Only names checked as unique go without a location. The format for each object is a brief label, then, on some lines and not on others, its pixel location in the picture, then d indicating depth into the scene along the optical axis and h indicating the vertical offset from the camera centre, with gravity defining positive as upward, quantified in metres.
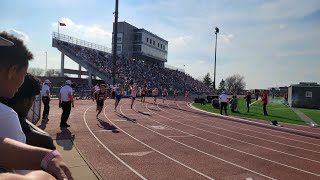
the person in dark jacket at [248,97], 17.53 -0.38
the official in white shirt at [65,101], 8.87 -0.49
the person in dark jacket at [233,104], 17.51 -0.93
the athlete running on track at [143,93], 18.94 -0.26
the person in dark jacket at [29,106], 1.76 -0.18
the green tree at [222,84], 83.22 +2.72
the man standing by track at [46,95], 9.96 -0.32
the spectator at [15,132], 1.09 -0.25
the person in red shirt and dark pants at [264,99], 15.77 -0.44
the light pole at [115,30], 21.38 +5.58
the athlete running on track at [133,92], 15.80 -0.17
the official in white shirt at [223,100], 14.94 -0.55
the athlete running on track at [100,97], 11.19 -0.39
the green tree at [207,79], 79.61 +4.18
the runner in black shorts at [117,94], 13.88 -0.29
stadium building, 42.00 +8.79
